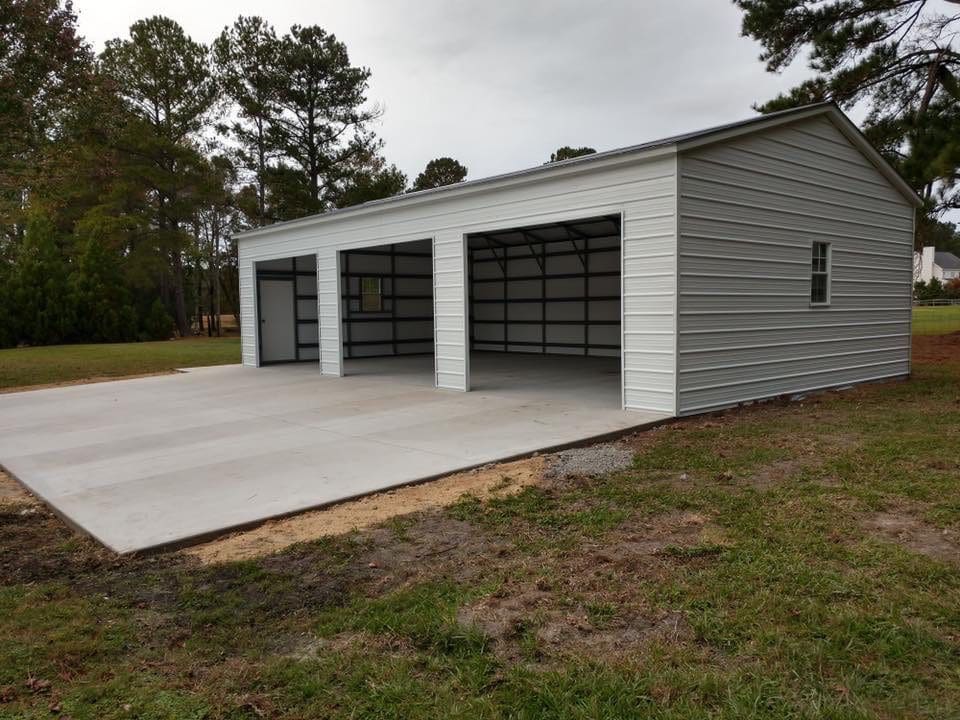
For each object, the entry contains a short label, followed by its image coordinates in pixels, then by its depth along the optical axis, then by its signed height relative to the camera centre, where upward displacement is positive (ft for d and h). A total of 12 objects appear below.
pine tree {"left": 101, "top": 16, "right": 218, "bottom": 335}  91.81 +27.54
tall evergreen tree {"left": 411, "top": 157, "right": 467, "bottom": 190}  131.03 +24.50
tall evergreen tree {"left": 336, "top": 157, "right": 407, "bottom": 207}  91.20 +15.95
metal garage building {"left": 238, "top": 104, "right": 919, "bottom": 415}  26.81 +2.16
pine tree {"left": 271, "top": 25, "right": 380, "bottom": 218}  89.30 +24.35
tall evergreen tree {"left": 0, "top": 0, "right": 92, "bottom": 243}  38.63 +13.43
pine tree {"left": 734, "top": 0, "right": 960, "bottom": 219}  48.24 +17.11
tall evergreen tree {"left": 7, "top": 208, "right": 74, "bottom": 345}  87.71 +1.45
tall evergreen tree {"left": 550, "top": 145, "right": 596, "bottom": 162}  120.47 +26.12
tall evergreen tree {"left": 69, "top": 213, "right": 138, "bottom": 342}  91.56 +2.38
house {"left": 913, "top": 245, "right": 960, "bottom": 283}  242.58 +11.86
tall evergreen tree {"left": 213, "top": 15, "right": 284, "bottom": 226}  90.02 +28.99
